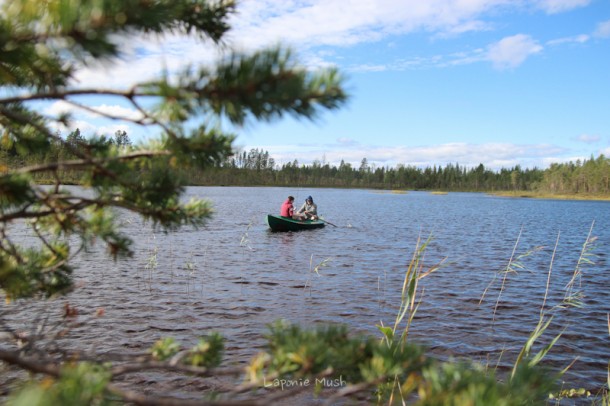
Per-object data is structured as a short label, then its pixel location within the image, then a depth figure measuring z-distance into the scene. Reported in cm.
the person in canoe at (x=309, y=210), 2495
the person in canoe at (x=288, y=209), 2372
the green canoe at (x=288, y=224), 2292
